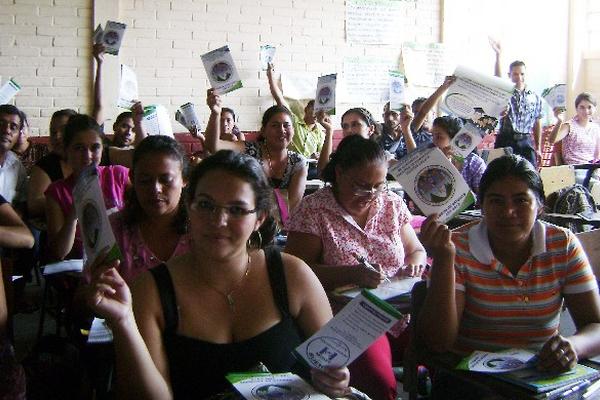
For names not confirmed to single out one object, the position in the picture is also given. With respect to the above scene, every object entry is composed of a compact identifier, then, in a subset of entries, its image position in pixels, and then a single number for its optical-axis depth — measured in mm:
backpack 4230
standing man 7168
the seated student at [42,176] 3646
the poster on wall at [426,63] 8188
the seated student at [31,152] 5340
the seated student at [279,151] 4074
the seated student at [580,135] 7777
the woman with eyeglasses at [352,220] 2525
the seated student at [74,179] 2842
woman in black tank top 1465
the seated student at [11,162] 4035
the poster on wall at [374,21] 7824
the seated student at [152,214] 2258
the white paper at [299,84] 7438
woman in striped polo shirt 1743
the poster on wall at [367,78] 7875
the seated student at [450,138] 4645
